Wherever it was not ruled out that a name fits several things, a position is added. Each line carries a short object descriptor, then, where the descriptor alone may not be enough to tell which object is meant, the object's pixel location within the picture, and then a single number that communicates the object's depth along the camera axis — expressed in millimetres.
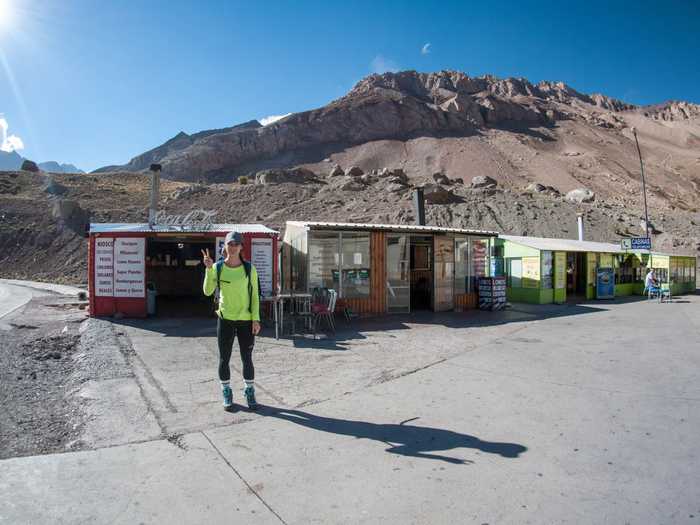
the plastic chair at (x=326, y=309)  10328
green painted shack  17812
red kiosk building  11750
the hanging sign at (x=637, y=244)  20428
